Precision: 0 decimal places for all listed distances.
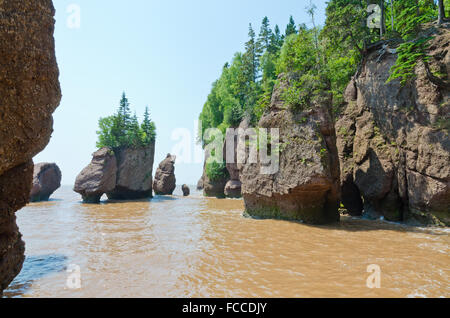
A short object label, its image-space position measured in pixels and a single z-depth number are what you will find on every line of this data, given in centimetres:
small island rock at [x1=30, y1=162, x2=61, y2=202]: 2431
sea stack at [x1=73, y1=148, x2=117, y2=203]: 2127
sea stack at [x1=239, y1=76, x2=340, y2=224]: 930
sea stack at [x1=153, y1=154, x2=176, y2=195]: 3031
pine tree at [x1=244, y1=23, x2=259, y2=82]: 3147
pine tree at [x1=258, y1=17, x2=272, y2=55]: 3450
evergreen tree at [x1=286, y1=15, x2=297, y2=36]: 3824
